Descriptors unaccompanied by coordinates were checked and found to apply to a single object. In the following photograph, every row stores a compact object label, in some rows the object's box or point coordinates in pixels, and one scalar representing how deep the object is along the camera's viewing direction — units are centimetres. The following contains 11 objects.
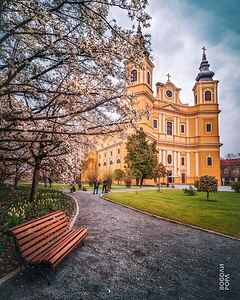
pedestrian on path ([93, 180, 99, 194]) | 1744
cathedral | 3884
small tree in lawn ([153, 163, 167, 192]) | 2229
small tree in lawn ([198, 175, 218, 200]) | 1347
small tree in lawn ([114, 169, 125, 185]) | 3015
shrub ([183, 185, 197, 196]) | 1689
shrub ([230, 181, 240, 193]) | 2147
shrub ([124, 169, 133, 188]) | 2517
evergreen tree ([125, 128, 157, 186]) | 2828
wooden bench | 320
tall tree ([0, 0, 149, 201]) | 348
